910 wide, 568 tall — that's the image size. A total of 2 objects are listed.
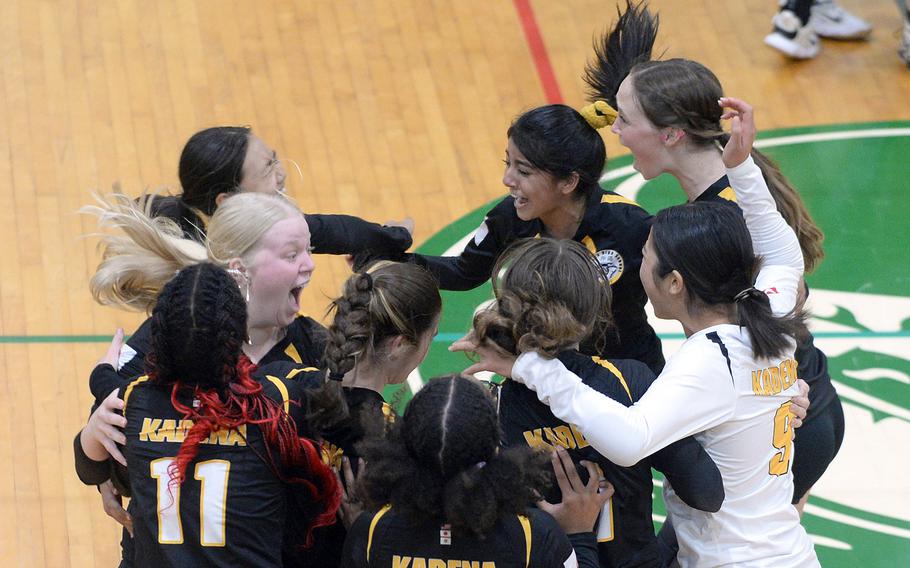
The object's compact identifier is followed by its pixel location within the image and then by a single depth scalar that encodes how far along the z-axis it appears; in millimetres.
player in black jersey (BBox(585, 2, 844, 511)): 6645
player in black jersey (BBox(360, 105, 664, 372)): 7023
